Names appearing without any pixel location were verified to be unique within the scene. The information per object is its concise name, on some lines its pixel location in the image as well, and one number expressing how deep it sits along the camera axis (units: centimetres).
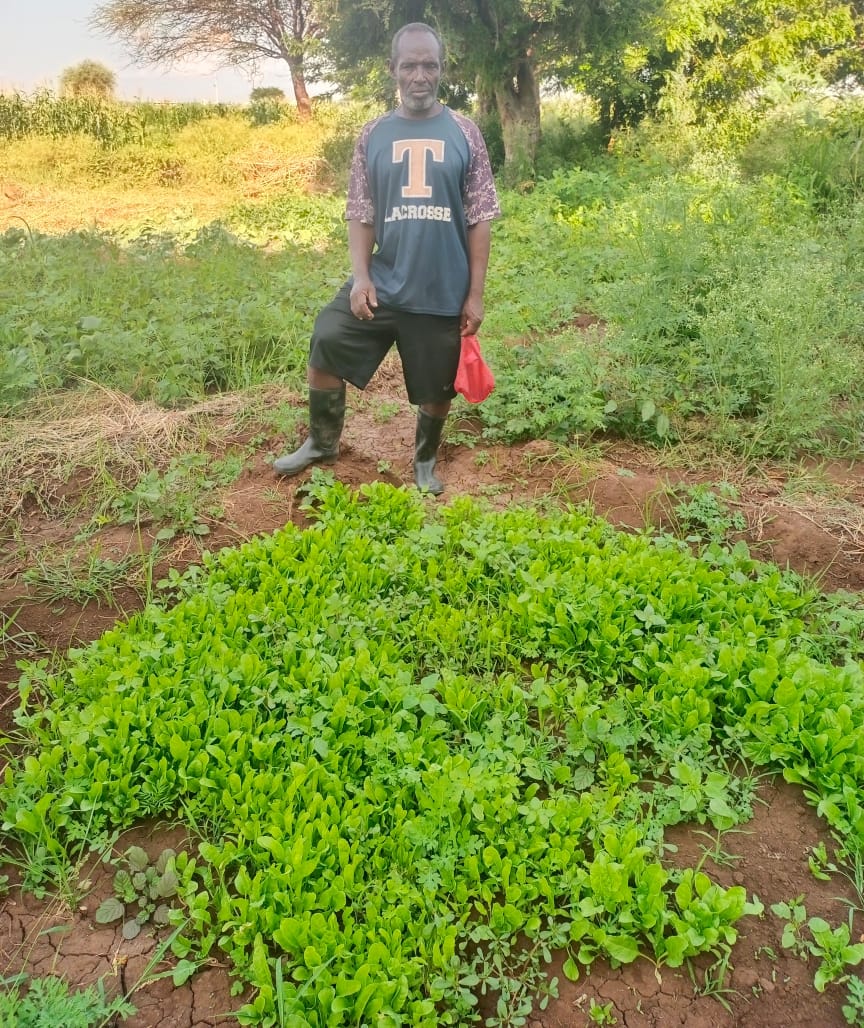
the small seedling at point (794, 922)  193
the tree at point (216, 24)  2131
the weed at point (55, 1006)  174
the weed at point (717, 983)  185
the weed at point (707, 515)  354
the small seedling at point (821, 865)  209
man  335
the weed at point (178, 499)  362
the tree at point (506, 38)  1095
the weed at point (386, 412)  474
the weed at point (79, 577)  318
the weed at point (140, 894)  199
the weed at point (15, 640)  291
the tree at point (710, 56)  1173
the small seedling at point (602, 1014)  176
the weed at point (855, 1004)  178
